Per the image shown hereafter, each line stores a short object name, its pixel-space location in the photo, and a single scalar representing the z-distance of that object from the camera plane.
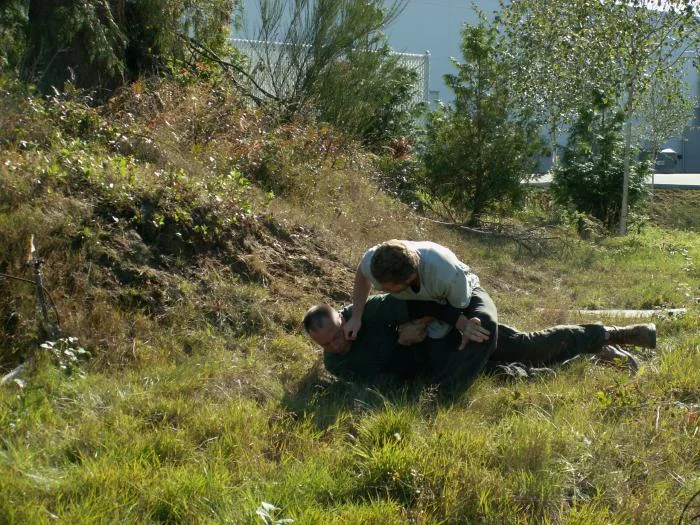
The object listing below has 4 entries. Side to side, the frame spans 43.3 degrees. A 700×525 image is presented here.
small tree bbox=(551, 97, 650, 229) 18.55
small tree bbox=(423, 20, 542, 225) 14.68
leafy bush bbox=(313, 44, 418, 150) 14.61
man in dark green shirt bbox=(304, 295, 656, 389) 5.77
